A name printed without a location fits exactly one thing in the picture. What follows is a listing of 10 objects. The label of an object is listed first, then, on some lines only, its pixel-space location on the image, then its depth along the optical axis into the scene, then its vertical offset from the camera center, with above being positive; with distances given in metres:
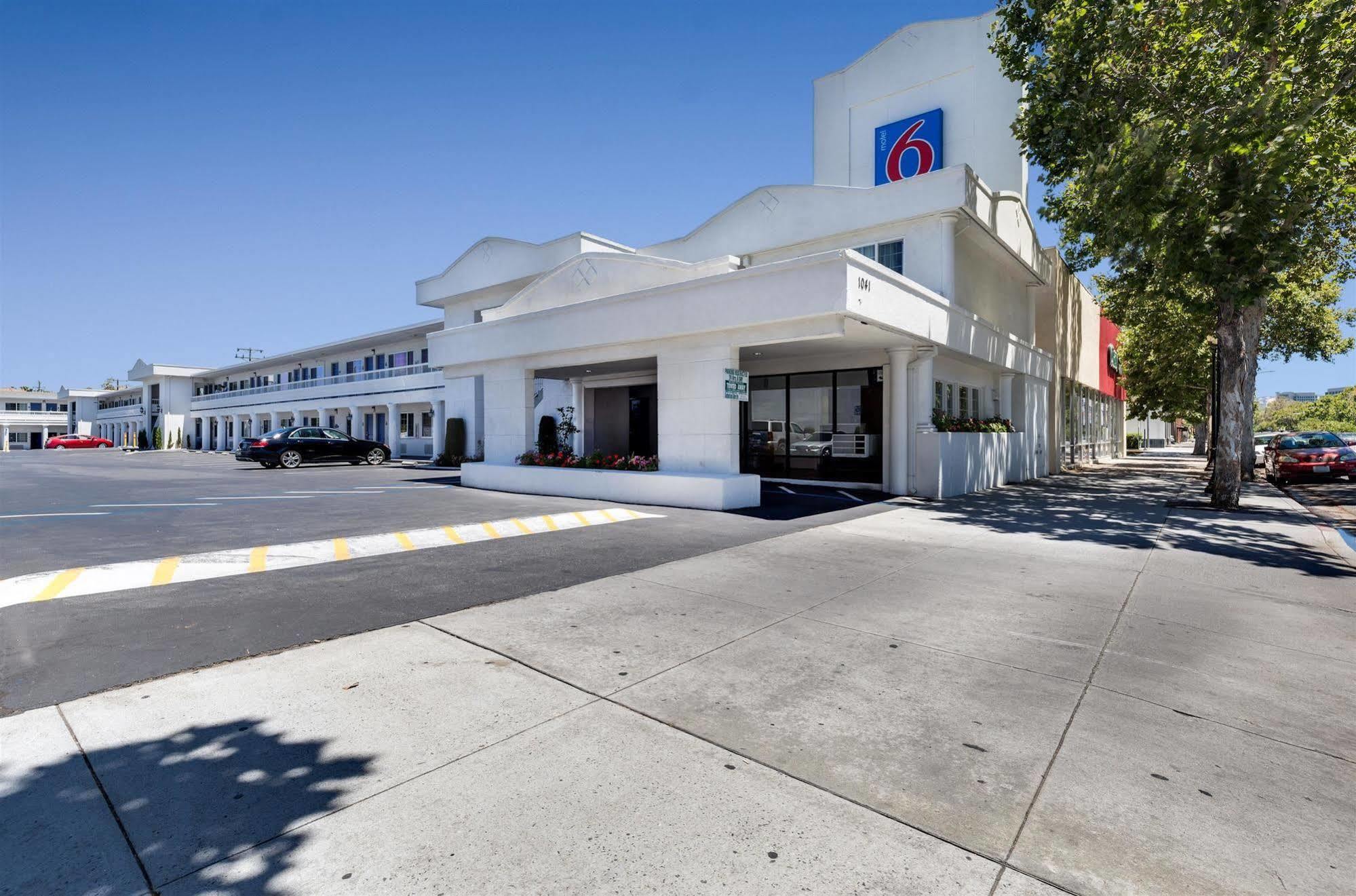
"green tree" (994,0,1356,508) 11.41 +5.86
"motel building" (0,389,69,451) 77.12 +2.58
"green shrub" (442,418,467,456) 28.88 -0.05
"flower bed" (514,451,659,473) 14.43 -0.55
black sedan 26.67 -0.39
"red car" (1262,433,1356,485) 19.89 -0.65
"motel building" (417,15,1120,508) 12.96 +2.40
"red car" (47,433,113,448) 63.31 -0.33
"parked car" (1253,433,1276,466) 34.06 -0.14
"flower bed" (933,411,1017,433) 15.51 +0.39
